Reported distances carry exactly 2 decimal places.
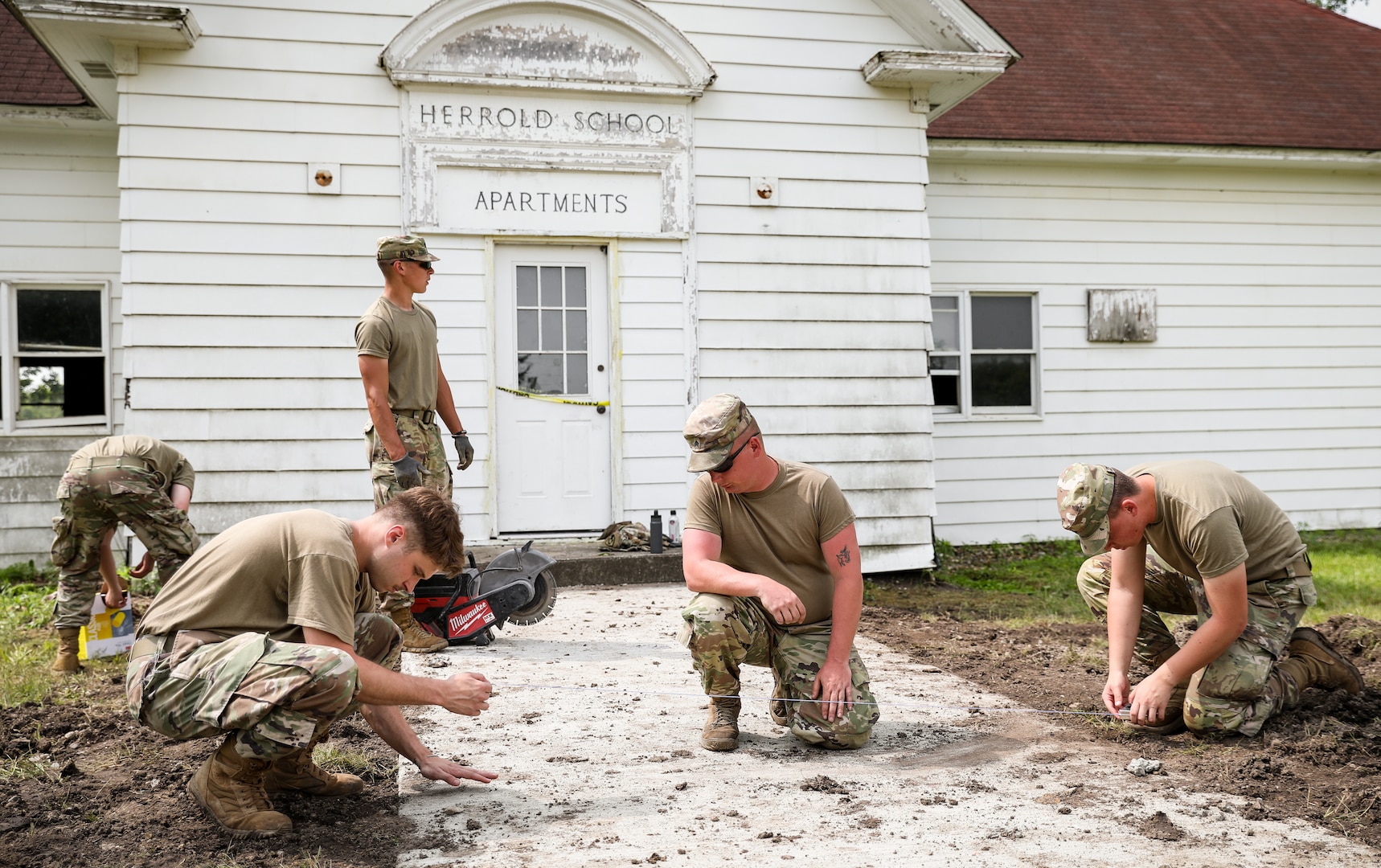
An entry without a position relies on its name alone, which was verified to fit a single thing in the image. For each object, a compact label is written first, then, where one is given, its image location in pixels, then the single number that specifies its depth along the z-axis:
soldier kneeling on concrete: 3.73
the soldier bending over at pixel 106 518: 5.38
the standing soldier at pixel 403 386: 5.34
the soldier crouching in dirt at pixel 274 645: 2.88
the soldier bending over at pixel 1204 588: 3.69
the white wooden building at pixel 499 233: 7.41
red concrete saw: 4.39
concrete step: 7.36
